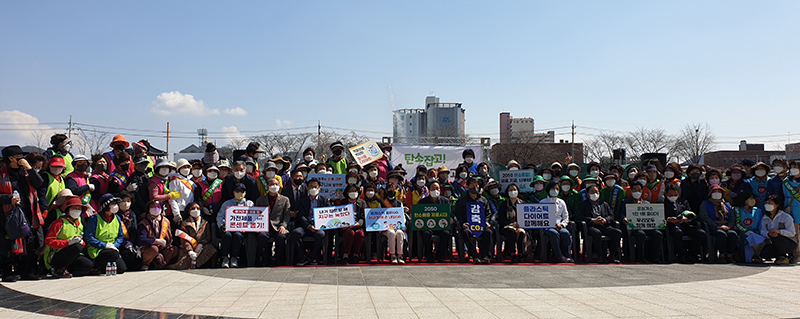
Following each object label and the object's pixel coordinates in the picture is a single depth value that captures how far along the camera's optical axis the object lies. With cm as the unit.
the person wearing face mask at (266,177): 1005
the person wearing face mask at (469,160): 1223
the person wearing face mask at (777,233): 988
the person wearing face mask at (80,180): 863
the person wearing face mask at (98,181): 900
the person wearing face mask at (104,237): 829
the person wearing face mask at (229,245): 921
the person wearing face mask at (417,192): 1086
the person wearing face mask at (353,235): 984
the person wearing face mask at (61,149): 901
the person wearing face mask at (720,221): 1009
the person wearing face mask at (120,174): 918
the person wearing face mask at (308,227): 958
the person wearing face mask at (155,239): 876
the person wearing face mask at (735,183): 1067
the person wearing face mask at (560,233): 987
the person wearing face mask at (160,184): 920
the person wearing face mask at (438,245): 988
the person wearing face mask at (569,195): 1079
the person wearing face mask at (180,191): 923
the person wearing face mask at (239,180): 991
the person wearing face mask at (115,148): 991
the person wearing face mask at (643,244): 1002
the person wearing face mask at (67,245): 799
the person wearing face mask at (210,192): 977
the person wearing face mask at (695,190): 1078
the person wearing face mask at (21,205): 780
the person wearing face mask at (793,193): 1011
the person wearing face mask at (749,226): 998
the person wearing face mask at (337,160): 1222
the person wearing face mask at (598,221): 996
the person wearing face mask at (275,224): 944
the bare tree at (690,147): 5938
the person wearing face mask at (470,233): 985
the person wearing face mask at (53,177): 834
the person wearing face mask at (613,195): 1058
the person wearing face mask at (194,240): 898
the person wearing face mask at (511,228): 1005
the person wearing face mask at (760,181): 1059
